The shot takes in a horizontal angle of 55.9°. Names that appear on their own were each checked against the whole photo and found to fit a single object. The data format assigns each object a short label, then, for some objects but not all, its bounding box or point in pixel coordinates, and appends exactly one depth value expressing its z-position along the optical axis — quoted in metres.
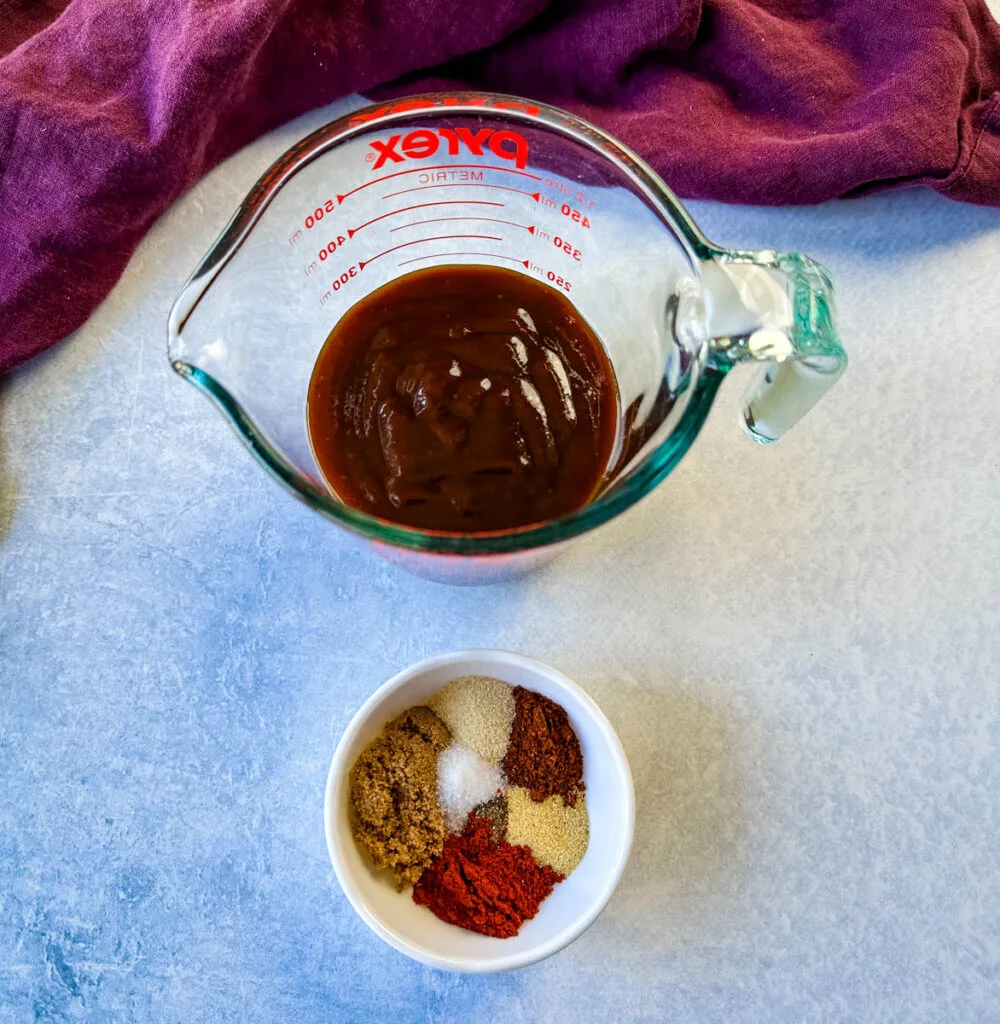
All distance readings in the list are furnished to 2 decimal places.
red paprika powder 0.28
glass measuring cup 0.22
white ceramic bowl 0.27
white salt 0.29
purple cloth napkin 0.32
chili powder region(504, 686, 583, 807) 0.29
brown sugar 0.28
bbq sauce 0.25
